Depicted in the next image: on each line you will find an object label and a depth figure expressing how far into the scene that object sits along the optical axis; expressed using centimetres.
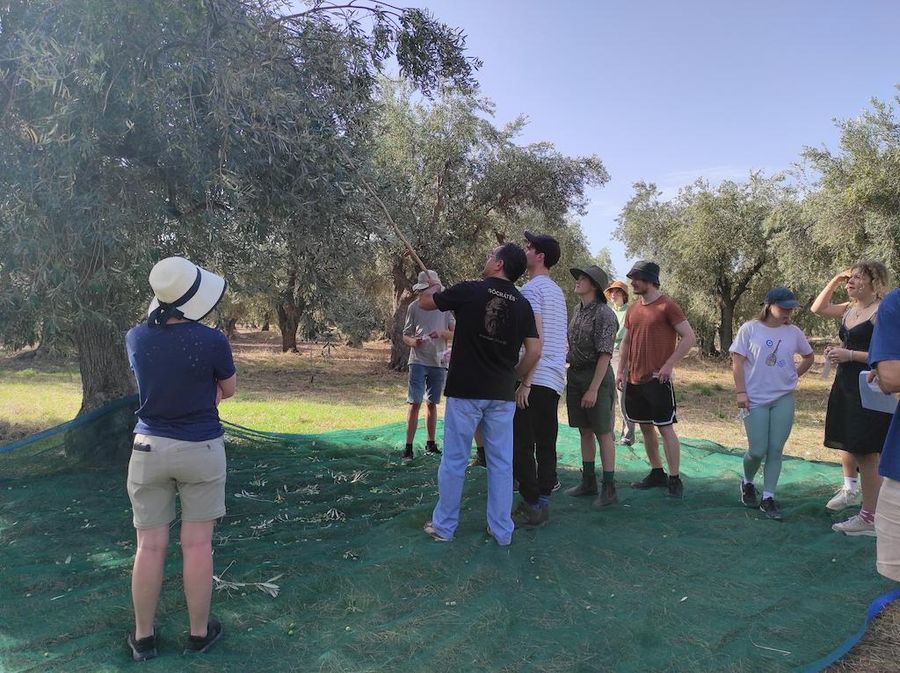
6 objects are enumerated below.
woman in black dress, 412
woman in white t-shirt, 448
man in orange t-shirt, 489
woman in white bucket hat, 256
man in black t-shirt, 374
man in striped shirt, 418
